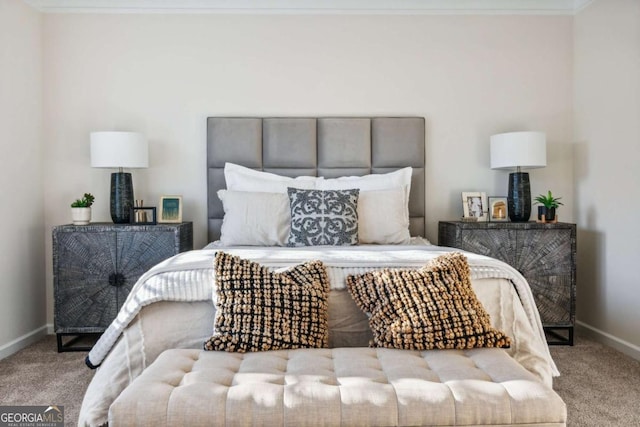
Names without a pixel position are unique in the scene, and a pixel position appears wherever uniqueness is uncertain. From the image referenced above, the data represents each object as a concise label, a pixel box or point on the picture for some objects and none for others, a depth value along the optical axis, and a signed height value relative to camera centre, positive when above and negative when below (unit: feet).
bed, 4.64 -1.63
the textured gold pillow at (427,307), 5.99 -1.25
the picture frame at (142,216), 11.37 -0.19
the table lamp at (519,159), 11.20 +1.11
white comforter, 6.47 -1.46
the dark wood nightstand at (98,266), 10.51 -1.23
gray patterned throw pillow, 9.76 -0.22
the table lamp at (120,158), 10.96 +1.10
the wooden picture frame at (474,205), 12.02 +0.06
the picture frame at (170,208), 11.76 -0.01
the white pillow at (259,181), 11.25 +0.62
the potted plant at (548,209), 11.42 -0.03
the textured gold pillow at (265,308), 6.00 -1.26
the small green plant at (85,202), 11.16 +0.13
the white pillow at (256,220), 10.27 -0.26
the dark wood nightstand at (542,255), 10.85 -1.03
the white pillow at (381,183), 11.14 +0.56
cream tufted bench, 4.54 -1.78
